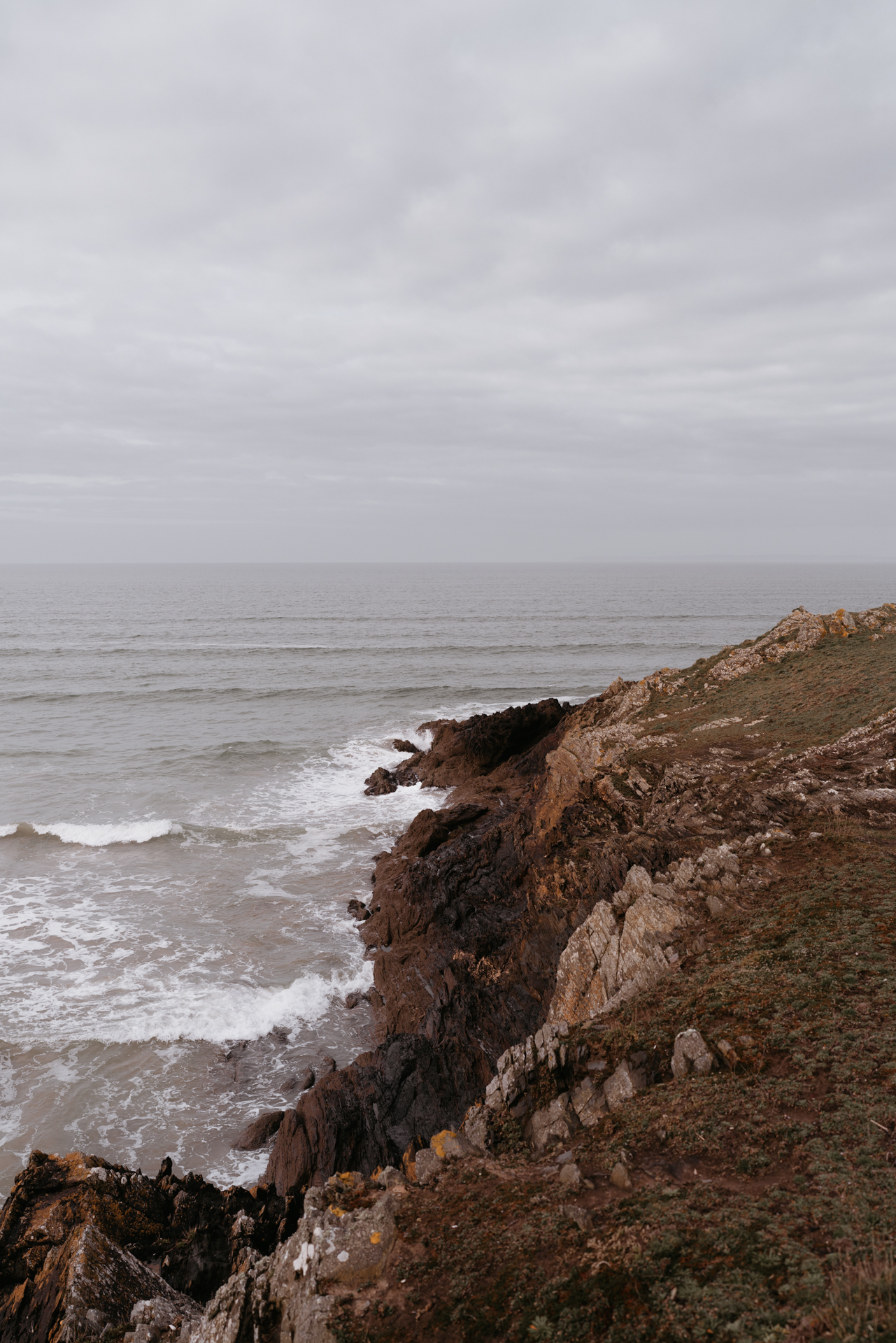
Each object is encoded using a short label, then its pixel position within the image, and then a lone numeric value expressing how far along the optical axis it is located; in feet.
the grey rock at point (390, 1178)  24.40
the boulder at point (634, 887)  43.19
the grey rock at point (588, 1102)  26.35
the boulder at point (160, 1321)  22.41
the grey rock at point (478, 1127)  27.04
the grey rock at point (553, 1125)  26.00
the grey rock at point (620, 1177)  20.75
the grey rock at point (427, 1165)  24.27
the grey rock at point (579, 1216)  19.04
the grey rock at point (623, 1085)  26.48
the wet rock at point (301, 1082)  51.83
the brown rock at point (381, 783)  112.98
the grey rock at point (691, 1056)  26.35
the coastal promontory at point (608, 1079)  17.67
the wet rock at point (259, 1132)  45.73
